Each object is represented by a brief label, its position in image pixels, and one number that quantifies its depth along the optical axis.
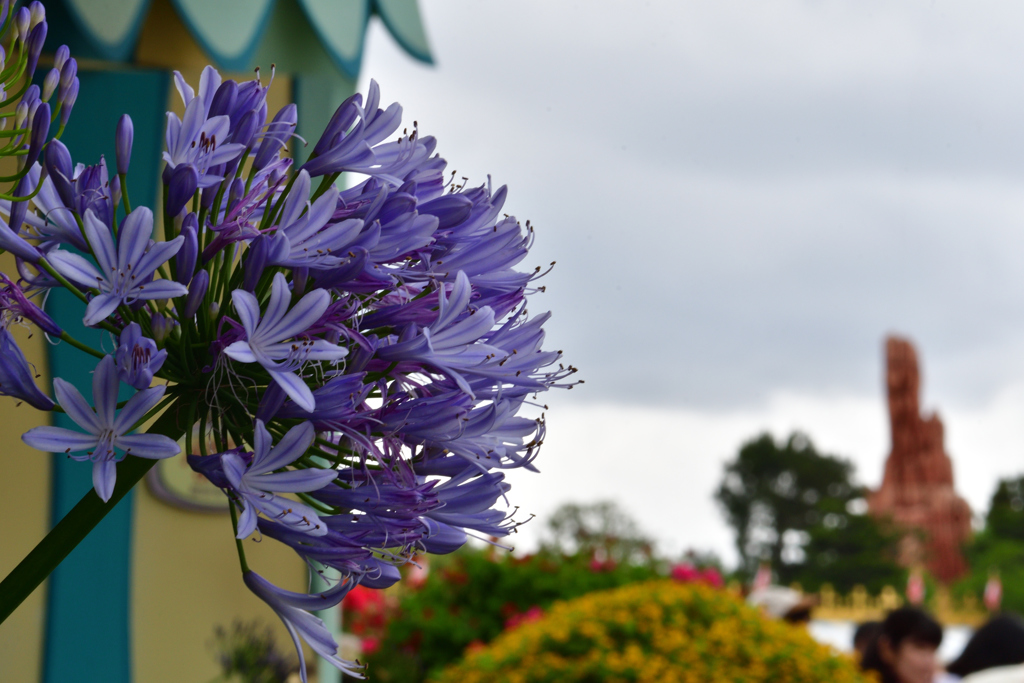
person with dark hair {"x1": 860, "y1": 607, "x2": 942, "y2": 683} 4.14
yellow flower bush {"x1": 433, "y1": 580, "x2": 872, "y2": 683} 3.45
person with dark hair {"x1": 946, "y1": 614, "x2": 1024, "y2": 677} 5.00
